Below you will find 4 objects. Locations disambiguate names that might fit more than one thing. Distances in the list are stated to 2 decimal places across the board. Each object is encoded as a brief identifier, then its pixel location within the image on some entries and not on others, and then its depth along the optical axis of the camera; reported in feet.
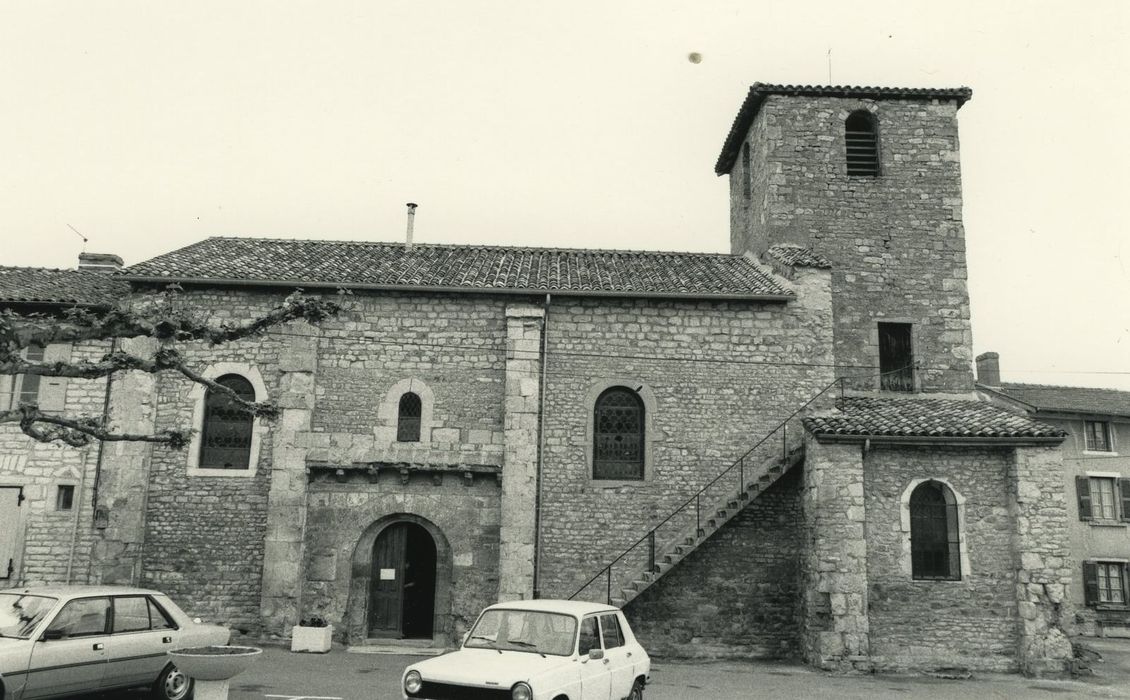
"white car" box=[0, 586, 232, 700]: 27.73
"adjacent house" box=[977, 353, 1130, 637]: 78.07
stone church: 47.50
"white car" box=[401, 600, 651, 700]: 24.97
